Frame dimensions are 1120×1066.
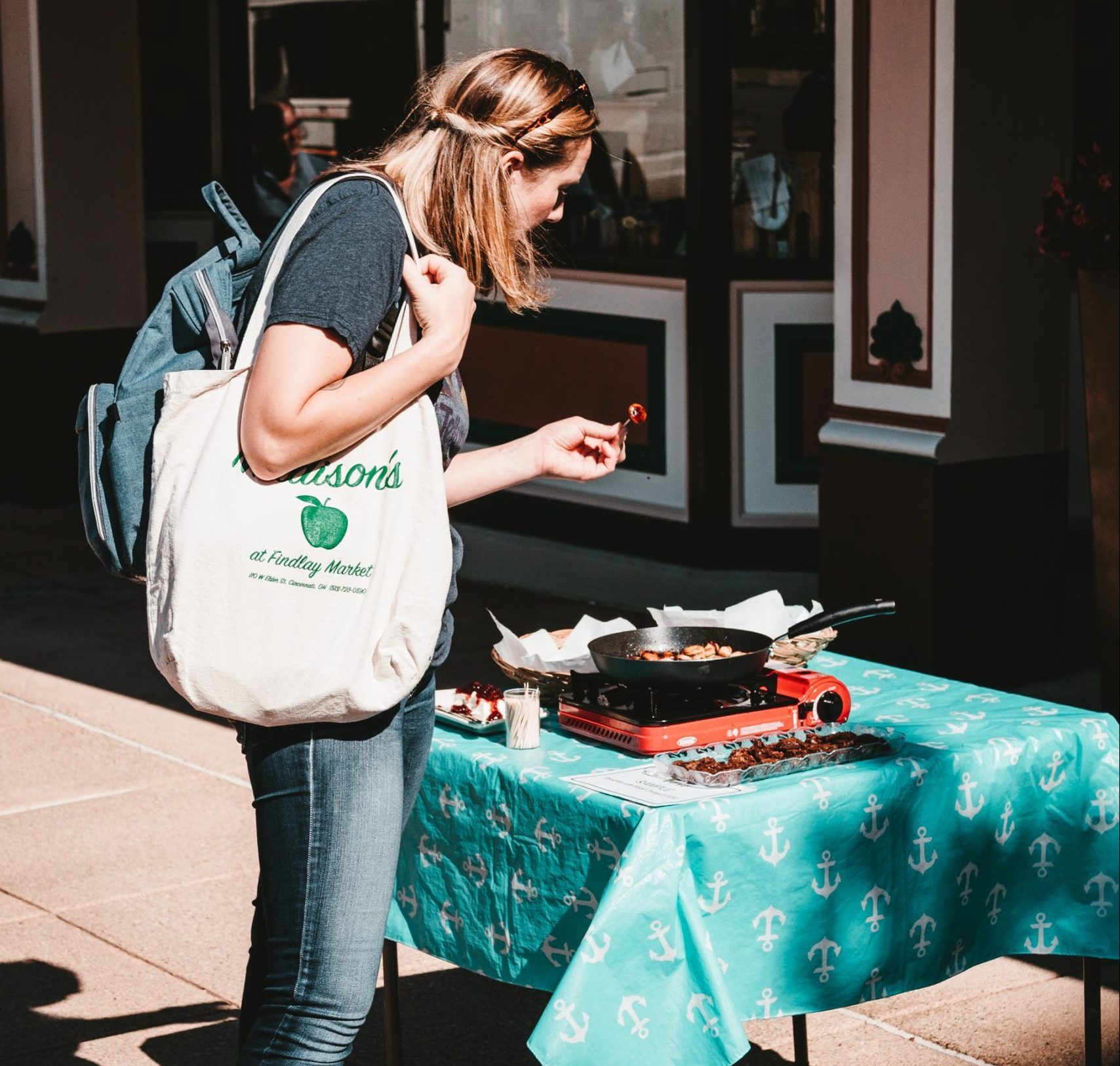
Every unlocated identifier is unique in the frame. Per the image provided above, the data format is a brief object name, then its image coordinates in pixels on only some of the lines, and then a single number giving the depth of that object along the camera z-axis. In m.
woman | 2.42
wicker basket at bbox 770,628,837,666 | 3.33
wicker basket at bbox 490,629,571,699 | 3.28
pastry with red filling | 3.19
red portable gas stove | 2.99
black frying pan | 2.97
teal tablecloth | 2.65
